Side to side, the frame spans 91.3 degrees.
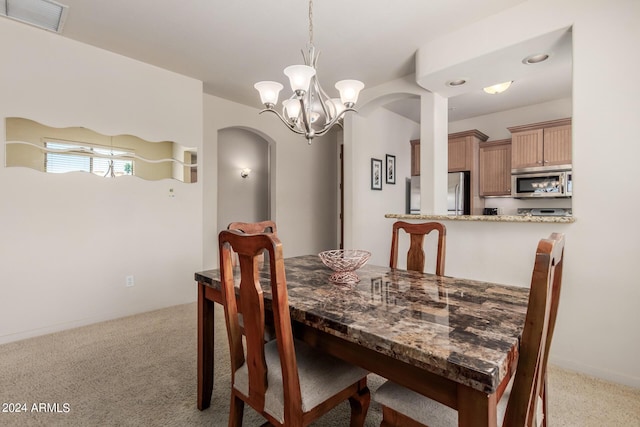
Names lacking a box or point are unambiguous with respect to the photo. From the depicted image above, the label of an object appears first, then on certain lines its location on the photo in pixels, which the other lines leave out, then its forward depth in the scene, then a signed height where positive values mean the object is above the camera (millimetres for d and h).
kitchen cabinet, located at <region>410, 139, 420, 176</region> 5383 +939
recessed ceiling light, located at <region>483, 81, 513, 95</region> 3457 +1379
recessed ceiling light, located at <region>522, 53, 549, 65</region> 2505 +1254
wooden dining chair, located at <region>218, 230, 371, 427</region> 1068 -625
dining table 789 -367
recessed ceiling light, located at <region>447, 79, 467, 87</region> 2965 +1239
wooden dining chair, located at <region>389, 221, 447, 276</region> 1963 -227
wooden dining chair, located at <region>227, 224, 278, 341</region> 1744 -124
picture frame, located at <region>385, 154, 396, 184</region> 4934 +671
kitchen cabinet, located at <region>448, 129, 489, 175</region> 4871 +972
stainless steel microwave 4188 +380
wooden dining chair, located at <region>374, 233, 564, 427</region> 789 -518
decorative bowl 1598 -275
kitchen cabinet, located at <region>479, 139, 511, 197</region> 4758 +683
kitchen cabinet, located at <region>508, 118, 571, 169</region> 4180 +933
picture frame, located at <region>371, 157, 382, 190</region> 4559 +556
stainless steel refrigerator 4828 +267
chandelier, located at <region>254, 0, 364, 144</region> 1830 +739
